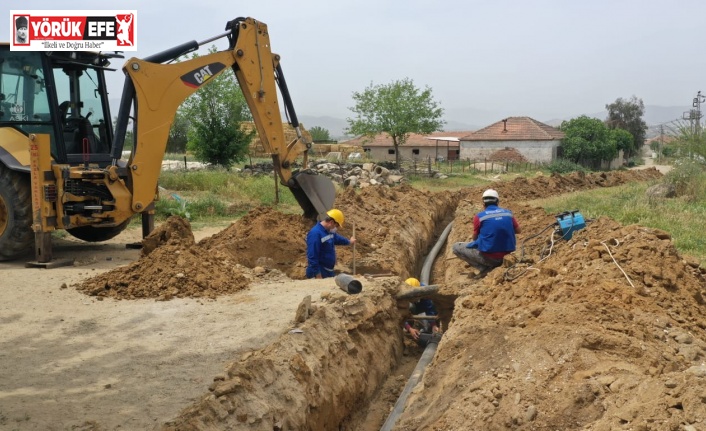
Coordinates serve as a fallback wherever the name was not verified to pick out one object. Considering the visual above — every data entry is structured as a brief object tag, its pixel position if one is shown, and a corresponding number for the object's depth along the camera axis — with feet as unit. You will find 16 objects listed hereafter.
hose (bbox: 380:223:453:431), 18.93
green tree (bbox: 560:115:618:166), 157.07
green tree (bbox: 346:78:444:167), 133.59
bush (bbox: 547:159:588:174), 143.83
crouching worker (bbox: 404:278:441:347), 26.84
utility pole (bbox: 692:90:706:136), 134.75
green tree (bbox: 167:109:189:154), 177.53
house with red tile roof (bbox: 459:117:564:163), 161.17
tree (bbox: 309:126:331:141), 289.12
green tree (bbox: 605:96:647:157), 233.14
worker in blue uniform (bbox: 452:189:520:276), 30.76
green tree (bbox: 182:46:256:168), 94.48
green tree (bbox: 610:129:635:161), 173.78
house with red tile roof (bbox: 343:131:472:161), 194.35
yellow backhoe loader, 33.19
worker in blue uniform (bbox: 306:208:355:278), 29.60
